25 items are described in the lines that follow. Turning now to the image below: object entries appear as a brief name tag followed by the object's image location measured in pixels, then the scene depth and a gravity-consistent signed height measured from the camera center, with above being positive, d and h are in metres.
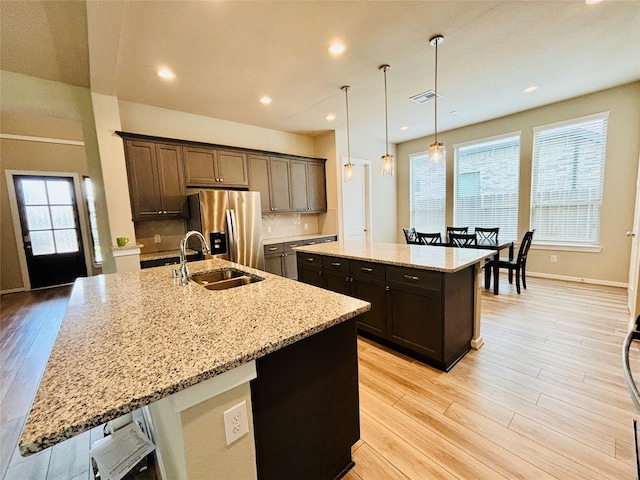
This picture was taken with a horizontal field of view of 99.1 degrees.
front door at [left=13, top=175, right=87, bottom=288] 5.42 -0.12
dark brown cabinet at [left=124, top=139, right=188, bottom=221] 3.41 +0.51
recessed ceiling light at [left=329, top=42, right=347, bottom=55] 2.53 +1.54
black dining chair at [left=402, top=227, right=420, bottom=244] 5.11 -0.52
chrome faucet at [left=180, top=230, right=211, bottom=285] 1.85 -0.36
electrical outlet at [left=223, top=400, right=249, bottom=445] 0.90 -0.69
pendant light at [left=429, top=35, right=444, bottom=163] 2.50 +0.53
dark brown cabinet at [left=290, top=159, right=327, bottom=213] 5.03 +0.50
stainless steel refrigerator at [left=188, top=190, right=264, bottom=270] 3.57 -0.10
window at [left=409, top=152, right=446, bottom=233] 5.95 +0.30
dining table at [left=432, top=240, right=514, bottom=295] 3.96 -0.81
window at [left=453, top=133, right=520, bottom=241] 4.93 +0.39
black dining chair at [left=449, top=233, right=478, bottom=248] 4.16 -0.56
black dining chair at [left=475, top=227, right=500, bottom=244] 4.46 -0.54
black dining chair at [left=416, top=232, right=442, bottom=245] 4.55 -0.55
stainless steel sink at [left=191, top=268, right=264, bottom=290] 2.06 -0.50
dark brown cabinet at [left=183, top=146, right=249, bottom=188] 3.84 +0.72
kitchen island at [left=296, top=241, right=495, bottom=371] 2.18 -0.76
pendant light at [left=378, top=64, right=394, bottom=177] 2.83 +0.47
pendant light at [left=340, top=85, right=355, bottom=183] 3.31 +0.49
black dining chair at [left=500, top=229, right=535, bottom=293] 3.96 -0.85
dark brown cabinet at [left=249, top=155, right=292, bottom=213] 4.50 +0.56
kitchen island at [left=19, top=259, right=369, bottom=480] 0.70 -0.45
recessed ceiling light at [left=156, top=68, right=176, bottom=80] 2.84 +1.54
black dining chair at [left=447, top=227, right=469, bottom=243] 4.87 -0.44
